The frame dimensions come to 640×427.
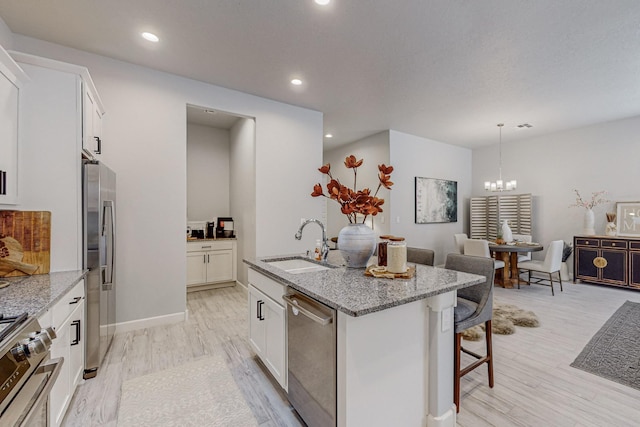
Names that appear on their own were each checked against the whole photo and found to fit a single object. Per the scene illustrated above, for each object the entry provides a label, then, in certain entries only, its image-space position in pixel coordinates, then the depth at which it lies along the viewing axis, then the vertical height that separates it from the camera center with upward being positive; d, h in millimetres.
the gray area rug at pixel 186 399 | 1763 -1267
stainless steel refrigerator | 2139 -274
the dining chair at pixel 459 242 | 5600 -535
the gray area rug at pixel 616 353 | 2242 -1255
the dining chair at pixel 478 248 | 4574 -553
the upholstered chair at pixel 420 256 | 2395 -355
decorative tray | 1724 -361
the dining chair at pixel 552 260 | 4457 -730
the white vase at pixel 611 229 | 4820 -248
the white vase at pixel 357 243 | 1979 -196
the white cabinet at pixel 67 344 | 1518 -785
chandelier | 5094 +534
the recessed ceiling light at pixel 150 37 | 2561 +1641
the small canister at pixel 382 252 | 1978 -258
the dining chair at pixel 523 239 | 5371 -470
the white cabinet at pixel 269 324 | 1866 -798
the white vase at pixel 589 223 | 4977 -151
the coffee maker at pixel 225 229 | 4984 -237
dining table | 4641 -742
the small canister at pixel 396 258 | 1751 -266
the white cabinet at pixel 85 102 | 2004 +933
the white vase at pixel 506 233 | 5188 -336
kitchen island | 1314 -666
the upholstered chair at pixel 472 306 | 1779 -636
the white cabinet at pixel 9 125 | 1749 +596
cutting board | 1883 -180
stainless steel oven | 952 -589
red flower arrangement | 1944 +119
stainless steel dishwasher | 1386 -775
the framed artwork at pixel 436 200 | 6004 +322
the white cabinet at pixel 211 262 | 4516 -767
